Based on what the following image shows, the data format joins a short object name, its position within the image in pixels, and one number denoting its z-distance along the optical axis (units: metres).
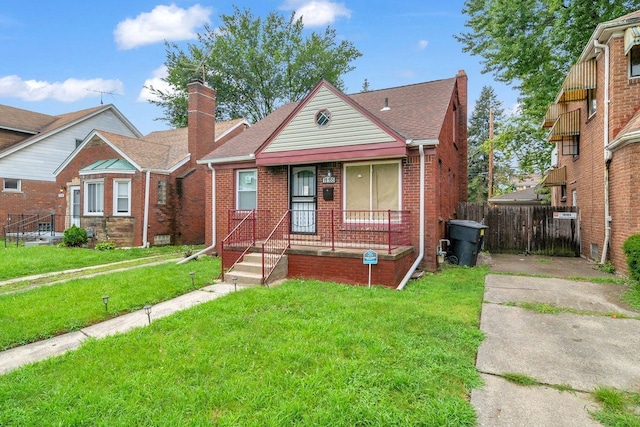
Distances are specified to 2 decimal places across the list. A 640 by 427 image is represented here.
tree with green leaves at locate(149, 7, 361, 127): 27.86
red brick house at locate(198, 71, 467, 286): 7.69
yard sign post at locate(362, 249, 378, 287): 6.64
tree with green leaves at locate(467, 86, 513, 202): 39.91
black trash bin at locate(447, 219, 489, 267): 8.91
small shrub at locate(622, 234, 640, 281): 6.24
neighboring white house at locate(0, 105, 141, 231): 17.94
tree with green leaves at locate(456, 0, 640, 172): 12.90
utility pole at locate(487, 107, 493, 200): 24.32
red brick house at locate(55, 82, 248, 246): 13.66
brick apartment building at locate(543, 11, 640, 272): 7.35
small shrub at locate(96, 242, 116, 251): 12.72
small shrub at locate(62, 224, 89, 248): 13.12
